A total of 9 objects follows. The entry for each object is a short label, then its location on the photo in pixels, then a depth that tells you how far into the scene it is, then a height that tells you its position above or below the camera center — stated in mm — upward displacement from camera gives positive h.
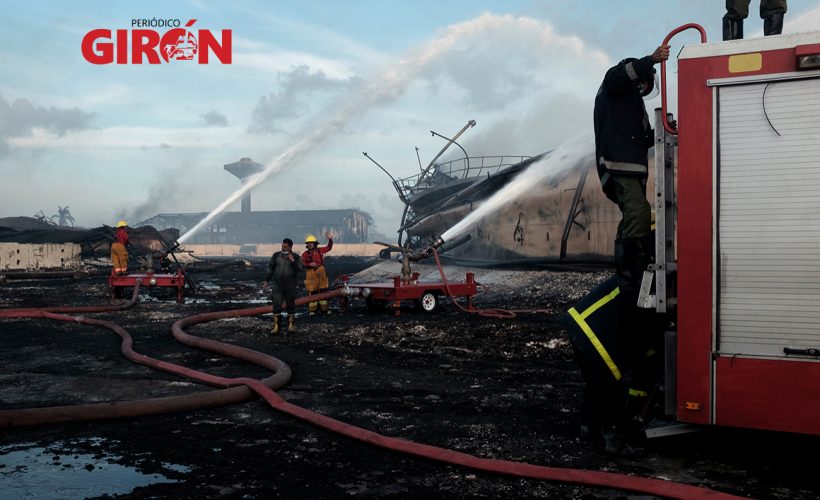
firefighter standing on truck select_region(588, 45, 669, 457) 4152 -199
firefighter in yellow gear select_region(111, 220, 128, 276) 15594 -180
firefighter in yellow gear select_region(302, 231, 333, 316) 13941 -482
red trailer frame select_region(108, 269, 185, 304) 15609 -824
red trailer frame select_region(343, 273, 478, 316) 12930 -889
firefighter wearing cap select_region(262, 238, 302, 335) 10562 -555
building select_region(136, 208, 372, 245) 103062 +3361
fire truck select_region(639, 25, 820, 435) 3557 +72
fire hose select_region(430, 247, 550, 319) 11964 -1220
